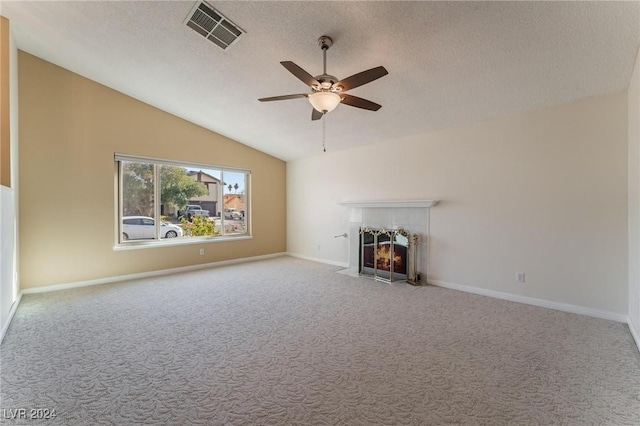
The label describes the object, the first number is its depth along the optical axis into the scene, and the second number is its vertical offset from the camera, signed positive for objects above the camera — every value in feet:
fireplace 15.16 -1.59
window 16.25 +0.83
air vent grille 8.68 +6.24
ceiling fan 7.56 +3.72
